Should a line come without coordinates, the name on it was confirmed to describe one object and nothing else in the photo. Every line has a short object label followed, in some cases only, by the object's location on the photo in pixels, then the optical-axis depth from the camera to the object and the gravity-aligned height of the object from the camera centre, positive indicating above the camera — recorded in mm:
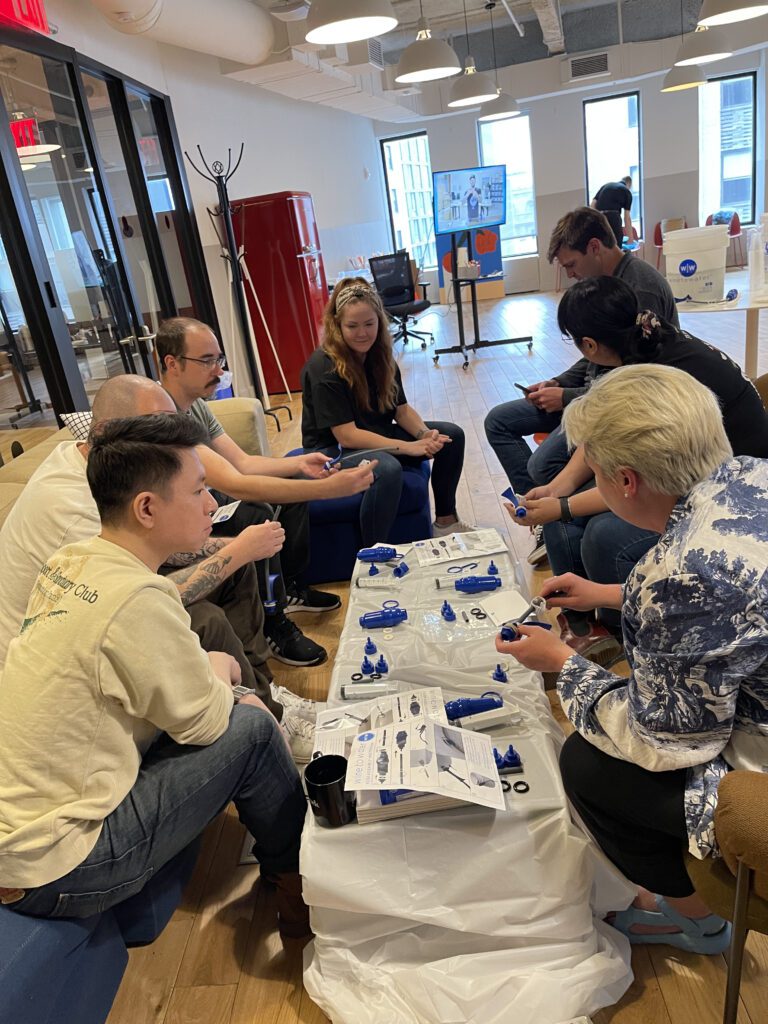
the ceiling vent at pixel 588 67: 9758 +1763
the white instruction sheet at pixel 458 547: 2193 -932
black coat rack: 5770 +52
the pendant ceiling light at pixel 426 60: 5105 +1130
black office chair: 8430 -530
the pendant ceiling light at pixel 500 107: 8289 +1215
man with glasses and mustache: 2451 -753
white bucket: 3699 -355
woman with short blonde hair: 1038 -614
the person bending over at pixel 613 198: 7086 +39
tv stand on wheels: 7113 -1208
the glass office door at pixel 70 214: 3838 +402
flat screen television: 6891 +251
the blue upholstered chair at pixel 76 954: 1053 -1033
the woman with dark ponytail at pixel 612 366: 2090 -540
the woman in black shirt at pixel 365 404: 3000 -662
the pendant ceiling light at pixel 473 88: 6852 +1202
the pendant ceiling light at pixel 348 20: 3334 +986
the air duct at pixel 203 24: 3877 +1503
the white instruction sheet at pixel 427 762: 1254 -902
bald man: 1652 -630
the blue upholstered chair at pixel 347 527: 3027 -1152
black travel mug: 1301 -926
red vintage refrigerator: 6570 -173
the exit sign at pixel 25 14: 3078 +1151
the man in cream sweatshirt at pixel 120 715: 1156 -679
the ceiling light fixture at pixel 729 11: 4188 +958
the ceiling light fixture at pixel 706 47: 5828 +1071
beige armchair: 932 -878
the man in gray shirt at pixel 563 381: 2820 -714
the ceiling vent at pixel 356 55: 6946 +1698
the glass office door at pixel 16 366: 3637 -350
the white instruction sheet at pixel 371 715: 1473 -940
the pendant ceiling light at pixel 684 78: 7398 +1095
